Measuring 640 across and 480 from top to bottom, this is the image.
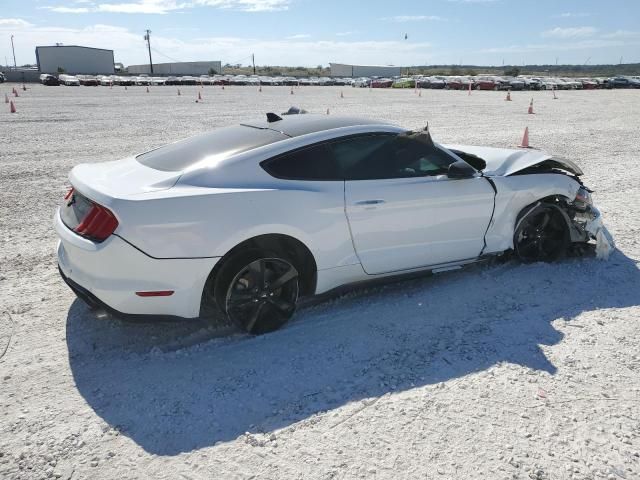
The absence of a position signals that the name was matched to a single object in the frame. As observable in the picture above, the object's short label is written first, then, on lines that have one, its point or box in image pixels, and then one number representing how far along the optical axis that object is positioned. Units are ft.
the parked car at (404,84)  181.37
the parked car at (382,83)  186.39
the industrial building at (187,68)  373.61
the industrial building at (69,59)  295.89
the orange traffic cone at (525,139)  38.89
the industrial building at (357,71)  377.71
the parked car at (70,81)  181.37
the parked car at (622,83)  169.07
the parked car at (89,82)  184.34
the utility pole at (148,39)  354.13
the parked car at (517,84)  155.84
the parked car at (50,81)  177.88
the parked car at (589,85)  165.58
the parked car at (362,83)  193.48
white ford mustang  11.05
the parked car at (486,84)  159.84
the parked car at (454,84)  167.12
